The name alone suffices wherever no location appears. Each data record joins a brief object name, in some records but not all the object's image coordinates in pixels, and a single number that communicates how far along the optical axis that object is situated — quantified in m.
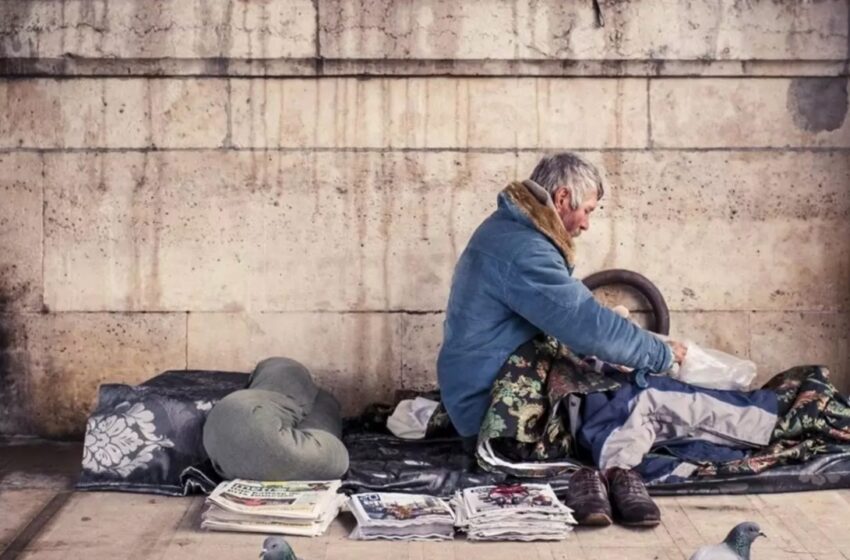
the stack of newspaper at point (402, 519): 4.86
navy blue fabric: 5.50
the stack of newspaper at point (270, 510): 4.88
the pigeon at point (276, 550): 4.09
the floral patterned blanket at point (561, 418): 5.40
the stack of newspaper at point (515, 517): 4.82
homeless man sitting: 5.32
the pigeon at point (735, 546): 4.07
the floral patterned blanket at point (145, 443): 5.58
